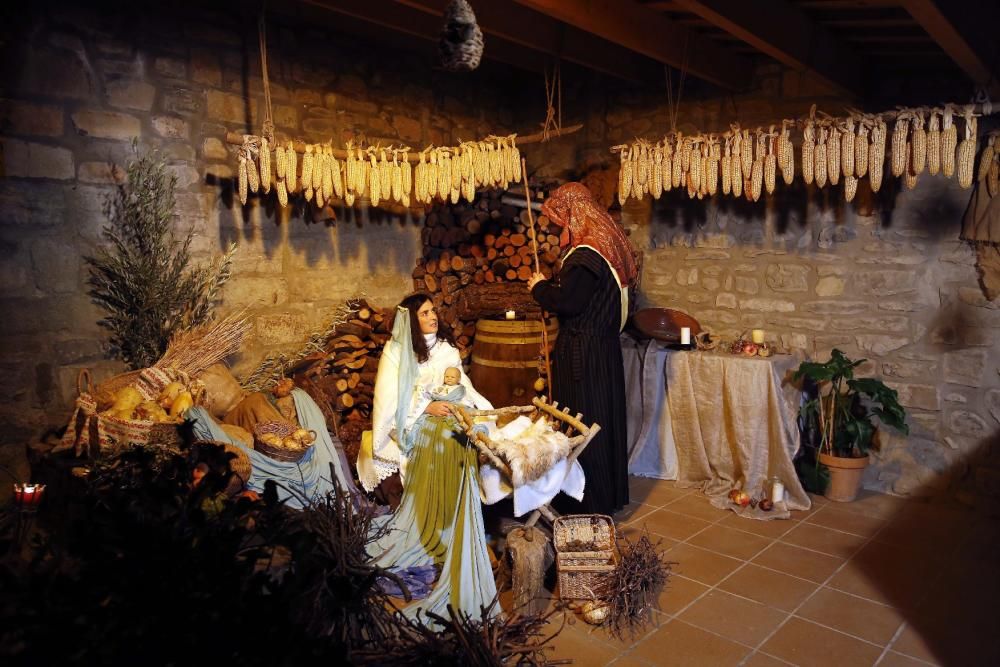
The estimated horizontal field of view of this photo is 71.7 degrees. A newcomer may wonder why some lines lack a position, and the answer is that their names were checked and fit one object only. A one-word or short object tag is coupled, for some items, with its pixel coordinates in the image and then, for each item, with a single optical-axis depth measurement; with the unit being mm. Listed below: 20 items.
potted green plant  4316
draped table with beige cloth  4465
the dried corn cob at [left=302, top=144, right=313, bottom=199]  4094
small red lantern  2893
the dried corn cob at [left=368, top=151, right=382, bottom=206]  4324
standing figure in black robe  3902
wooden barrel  4738
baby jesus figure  3785
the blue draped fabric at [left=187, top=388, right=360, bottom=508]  3295
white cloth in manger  3090
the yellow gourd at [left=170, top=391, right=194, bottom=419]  3353
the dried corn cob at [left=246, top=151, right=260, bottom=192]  4023
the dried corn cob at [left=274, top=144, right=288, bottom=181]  4023
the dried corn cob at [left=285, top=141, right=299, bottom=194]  4055
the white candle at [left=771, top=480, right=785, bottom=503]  4375
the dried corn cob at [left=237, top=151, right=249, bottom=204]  4012
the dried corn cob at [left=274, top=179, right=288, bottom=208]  4090
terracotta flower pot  4438
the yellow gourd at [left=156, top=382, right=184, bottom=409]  3451
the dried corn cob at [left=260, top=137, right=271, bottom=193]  4004
